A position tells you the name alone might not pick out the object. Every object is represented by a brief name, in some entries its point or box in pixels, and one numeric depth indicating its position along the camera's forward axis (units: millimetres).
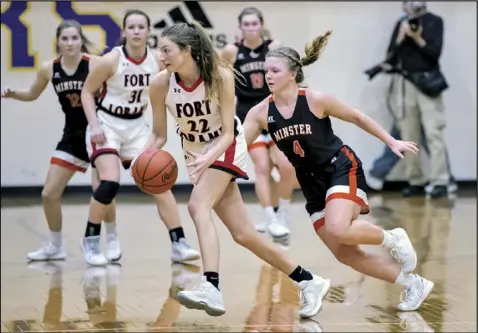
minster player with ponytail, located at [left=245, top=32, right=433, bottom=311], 11175
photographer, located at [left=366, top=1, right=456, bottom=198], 22395
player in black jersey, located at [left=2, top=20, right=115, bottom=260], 14892
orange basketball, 11032
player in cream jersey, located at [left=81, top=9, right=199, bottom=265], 14456
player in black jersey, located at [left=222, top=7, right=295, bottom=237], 17172
